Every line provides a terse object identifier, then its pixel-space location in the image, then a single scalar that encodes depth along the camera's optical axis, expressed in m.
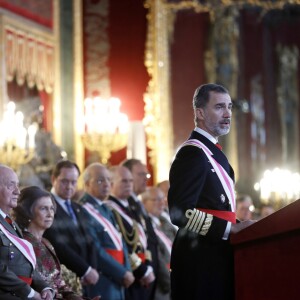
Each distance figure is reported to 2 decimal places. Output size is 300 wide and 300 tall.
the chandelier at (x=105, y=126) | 14.69
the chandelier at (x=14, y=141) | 11.86
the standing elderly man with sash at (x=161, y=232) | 10.75
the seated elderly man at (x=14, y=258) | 6.51
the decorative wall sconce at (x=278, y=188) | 17.25
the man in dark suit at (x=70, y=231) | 8.95
